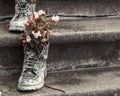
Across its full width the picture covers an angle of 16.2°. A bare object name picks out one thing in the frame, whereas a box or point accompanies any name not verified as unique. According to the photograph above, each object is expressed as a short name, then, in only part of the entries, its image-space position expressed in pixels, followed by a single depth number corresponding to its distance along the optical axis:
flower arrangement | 2.10
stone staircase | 2.19
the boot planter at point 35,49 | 2.09
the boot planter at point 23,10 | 2.27
